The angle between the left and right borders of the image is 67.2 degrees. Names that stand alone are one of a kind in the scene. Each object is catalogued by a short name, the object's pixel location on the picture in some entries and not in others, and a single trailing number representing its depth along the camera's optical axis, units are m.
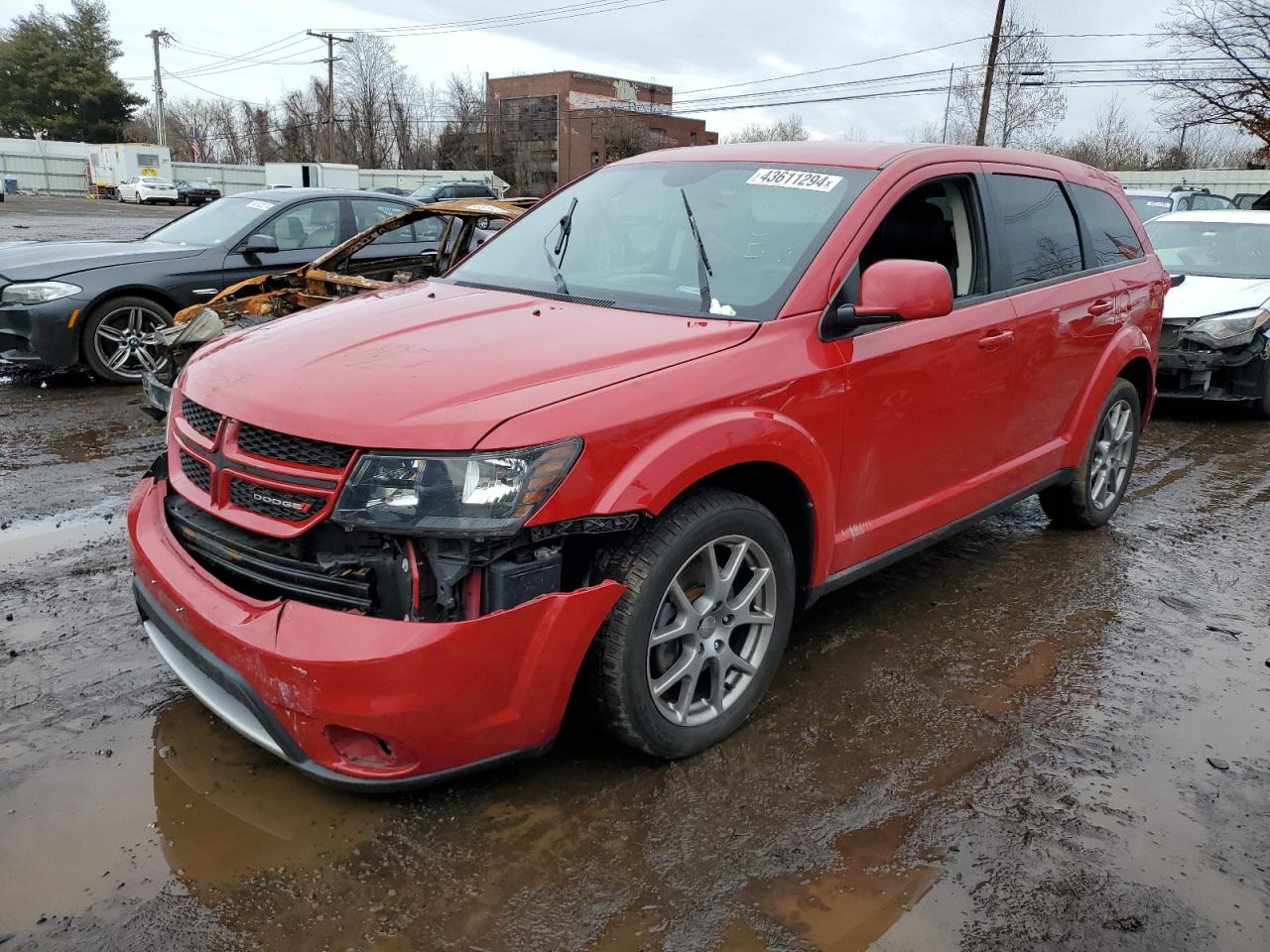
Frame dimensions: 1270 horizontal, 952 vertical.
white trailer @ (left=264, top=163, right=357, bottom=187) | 47.22
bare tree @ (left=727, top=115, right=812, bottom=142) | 63.53
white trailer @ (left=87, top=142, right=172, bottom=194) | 50.53
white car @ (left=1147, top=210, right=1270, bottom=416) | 7.54
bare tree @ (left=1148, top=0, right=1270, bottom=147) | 29.61
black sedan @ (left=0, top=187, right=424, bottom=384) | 7.35
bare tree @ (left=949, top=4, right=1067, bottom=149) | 36.34
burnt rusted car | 6.63
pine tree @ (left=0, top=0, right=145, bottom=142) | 66.19
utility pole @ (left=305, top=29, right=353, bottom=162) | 57.47
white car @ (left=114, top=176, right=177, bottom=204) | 46.31
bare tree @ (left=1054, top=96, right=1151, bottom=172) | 53.66
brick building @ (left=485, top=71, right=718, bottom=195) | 80.44
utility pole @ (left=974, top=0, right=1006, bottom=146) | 30.61
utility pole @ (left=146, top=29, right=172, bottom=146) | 60.00
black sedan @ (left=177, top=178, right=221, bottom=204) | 47.72
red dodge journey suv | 2.29
